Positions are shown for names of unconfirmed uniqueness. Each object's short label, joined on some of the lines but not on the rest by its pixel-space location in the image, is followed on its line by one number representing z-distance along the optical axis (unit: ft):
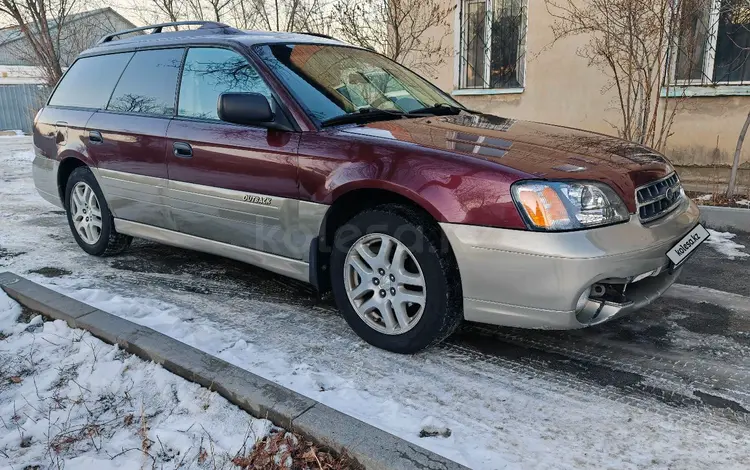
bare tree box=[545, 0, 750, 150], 19.88
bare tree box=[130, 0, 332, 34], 31.27
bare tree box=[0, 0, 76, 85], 35.96
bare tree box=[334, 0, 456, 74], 26.30
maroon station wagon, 8.24
